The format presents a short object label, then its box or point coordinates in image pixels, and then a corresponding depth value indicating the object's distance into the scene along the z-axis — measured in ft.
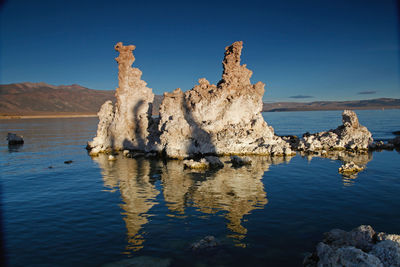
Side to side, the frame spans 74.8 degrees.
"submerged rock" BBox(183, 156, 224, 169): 97.09
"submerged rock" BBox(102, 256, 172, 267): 35.37
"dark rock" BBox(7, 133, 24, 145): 168.81
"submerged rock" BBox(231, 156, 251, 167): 102.15
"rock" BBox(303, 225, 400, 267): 26.66
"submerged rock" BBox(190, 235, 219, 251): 38.84
